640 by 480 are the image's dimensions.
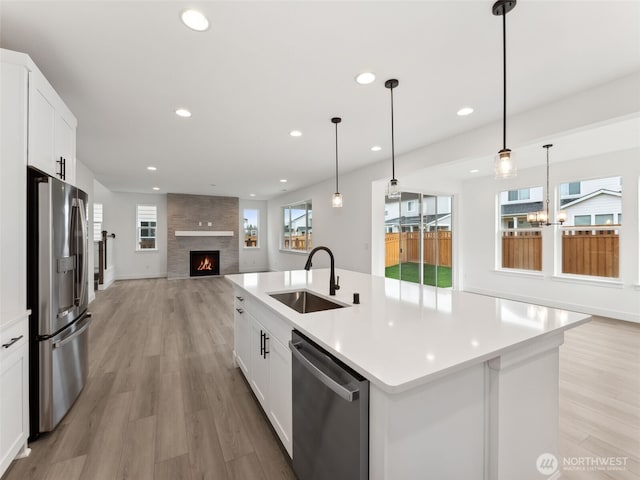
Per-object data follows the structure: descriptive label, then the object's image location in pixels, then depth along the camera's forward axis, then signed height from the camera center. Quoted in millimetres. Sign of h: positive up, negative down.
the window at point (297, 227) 8438 +389
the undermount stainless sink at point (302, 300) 2291 -499
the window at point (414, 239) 6508 +0
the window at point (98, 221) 7210 +502
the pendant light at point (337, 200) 3744 +515
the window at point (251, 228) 10672 +439
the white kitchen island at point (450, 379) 1001 -569
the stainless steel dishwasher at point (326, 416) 1040 -733
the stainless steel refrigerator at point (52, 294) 1801 -362
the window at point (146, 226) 8906 +439
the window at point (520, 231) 5746 +155
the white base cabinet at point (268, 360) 1670 -837
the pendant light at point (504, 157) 1670 +515
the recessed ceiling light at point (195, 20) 1732 +1363
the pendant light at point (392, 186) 2537 +513
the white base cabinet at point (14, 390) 1542 -854
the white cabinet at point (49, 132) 1809 +782
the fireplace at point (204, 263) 9294 -748
